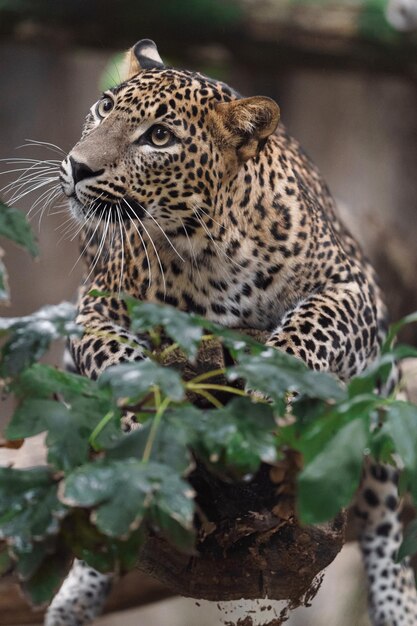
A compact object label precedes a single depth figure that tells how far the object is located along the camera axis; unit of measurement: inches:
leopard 394.3
